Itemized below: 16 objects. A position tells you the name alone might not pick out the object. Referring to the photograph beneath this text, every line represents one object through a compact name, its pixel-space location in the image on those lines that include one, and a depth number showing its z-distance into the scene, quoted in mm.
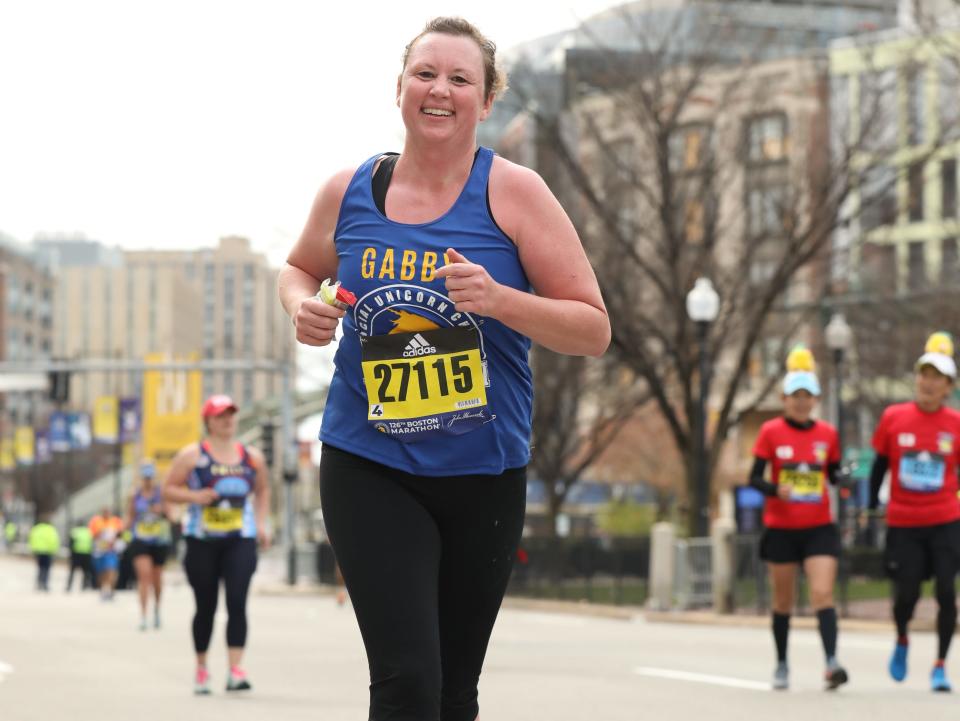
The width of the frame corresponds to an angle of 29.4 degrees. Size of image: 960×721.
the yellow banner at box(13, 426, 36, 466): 87688
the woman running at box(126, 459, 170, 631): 20438
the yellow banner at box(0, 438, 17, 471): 109488
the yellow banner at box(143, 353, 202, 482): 64062
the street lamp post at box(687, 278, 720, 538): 24000
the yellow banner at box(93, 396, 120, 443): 70188
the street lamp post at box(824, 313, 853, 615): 28609
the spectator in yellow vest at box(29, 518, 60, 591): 42812
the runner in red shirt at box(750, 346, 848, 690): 10766
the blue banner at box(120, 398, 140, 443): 71812
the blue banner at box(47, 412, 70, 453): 76500
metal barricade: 24469
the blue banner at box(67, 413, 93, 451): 76625
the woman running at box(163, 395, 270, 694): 11172
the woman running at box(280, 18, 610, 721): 4332
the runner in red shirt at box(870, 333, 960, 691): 10703
